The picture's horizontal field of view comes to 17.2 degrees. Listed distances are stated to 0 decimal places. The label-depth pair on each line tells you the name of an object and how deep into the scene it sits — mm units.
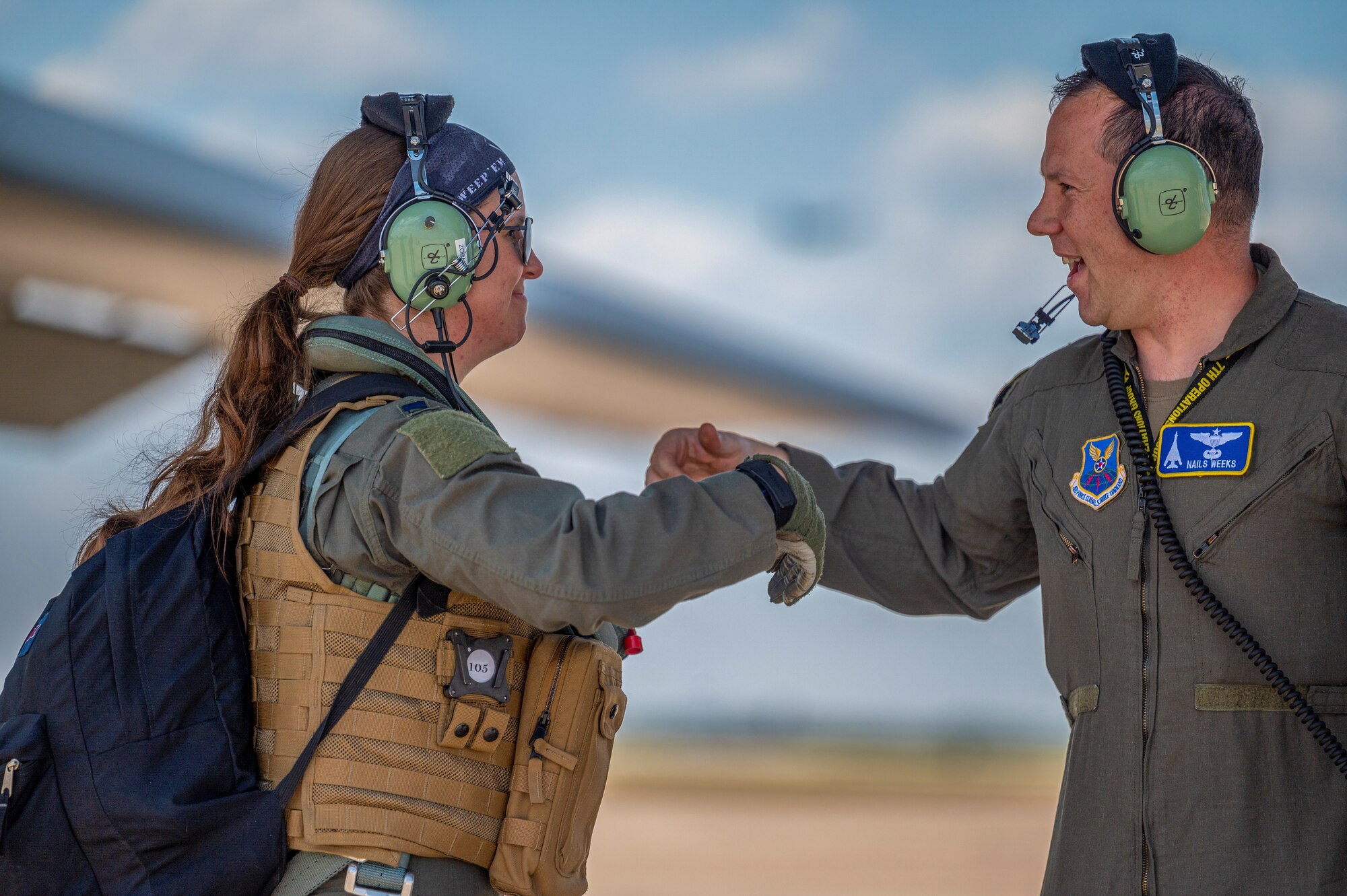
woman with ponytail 4046
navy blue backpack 4032
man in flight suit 4253
